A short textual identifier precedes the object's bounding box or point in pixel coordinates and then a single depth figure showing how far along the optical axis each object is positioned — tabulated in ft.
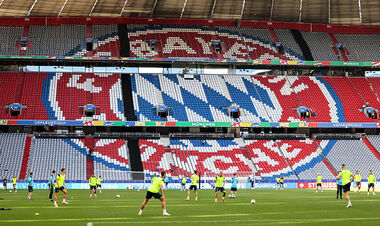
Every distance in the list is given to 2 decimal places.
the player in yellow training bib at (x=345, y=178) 87.10
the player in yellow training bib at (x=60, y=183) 92.43
